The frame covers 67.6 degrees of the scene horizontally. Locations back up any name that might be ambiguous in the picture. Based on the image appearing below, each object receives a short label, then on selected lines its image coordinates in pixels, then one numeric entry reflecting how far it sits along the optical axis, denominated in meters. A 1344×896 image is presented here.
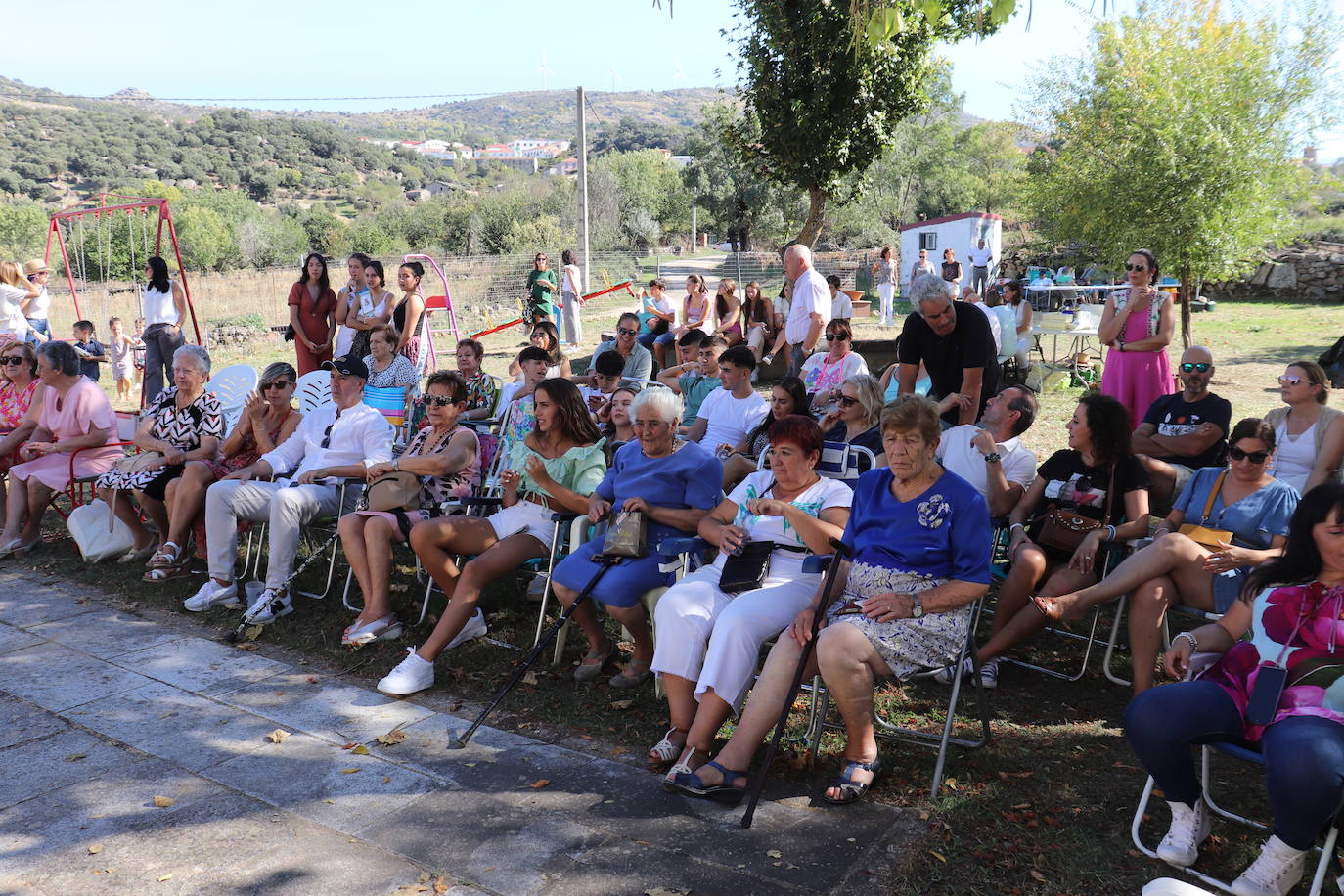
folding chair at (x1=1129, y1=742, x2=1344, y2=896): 2.52
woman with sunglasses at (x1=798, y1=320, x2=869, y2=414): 6.32
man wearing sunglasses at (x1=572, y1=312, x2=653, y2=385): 7.63
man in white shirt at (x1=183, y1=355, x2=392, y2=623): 5.24
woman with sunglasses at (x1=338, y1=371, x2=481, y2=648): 4.88
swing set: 12.05
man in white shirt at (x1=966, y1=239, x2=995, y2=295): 21.80
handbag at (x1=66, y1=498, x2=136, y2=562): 6.17
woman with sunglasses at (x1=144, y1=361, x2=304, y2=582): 5.78
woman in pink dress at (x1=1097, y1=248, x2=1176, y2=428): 6.22
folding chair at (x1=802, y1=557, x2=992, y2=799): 3.37
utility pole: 20.30
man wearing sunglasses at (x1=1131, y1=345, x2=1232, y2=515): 4.86
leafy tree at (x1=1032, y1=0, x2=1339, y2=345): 11.27
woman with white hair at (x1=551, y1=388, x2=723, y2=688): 4.13
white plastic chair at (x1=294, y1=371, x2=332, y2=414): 6.82
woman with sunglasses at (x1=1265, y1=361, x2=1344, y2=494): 4.35
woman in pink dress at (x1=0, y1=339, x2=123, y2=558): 6.29
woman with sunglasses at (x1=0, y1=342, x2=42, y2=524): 6.66
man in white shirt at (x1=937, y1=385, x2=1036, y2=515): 4.48
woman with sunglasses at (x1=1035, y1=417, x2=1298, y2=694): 3.68
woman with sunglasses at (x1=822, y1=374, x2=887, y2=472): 5.00
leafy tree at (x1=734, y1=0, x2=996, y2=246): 10.74
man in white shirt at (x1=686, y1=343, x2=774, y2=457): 5.82
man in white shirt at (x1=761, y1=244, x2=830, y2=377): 7.11
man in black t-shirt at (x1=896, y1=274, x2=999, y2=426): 5.20
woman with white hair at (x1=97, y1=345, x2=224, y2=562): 5.93
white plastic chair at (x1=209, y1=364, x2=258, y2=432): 6.72
